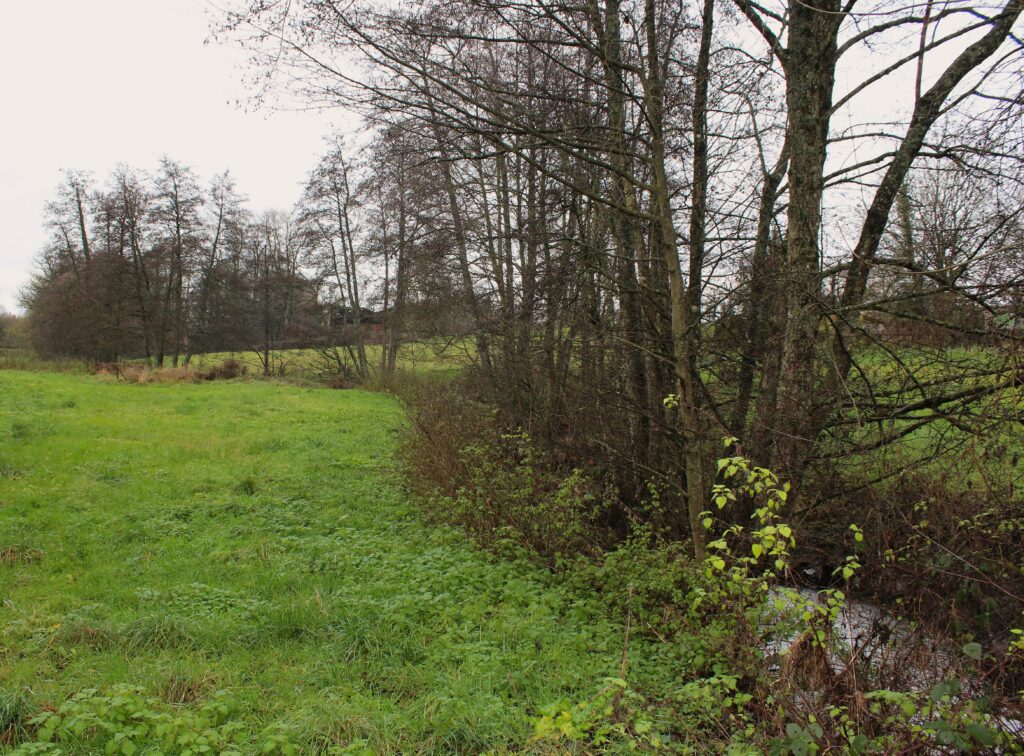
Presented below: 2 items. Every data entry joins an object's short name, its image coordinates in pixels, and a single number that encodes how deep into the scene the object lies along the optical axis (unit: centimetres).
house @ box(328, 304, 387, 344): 2923
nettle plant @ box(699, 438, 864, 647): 296
